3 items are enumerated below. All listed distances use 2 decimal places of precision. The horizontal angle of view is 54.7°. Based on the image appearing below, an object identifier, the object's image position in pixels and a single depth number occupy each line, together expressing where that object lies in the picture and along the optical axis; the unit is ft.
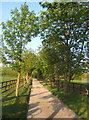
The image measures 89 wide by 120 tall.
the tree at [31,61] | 25.17
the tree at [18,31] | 23.40
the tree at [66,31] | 21.14
